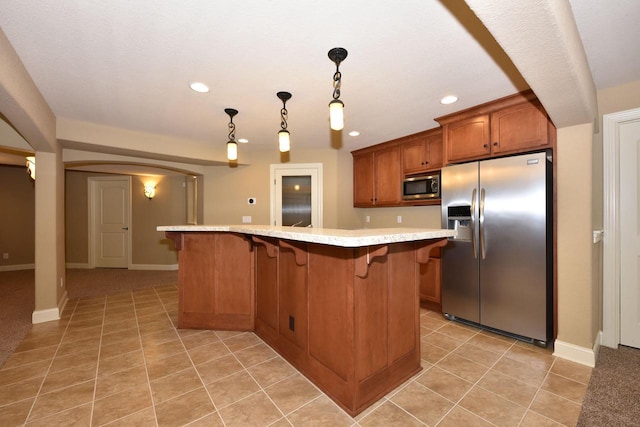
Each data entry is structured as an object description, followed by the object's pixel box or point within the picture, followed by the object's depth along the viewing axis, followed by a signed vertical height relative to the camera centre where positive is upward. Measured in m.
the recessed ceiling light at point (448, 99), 2.68 +1.12
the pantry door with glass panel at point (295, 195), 4.86 +0.32
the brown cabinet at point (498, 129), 2.53 +0.83
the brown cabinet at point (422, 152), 3.69 +0.85
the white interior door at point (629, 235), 2.45 -0.23
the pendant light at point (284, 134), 2.42 +0.70
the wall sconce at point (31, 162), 3.57 +0.72
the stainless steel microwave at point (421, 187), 3.62 +0.35
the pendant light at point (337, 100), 1.86 +0.77
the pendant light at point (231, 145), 2.87 +0.72
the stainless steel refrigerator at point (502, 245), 2.47 -0.33
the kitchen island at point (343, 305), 1.69 -0.68
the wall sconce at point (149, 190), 6.32 +0.57
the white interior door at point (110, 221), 6.50 -0.14
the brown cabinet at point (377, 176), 4.25 +0.60
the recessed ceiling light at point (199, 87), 2.42 +1.14
